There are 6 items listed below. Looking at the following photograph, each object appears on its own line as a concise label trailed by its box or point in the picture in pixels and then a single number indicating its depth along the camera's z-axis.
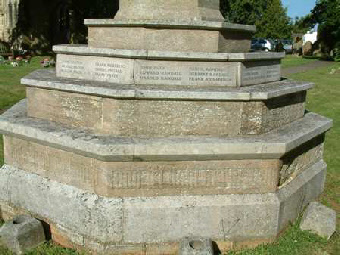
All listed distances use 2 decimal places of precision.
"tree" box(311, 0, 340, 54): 33.28
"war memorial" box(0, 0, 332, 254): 4.12
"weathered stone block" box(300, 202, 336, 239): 4.66
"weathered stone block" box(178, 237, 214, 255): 3.77
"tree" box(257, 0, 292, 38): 40.97
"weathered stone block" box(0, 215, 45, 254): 4.13
